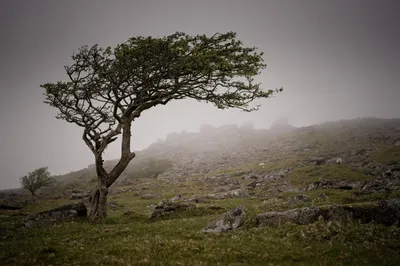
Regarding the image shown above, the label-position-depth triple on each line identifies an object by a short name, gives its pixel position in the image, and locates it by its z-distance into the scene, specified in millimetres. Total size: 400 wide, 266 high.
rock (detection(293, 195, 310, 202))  30609
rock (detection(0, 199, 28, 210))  52469
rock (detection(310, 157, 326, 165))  89188
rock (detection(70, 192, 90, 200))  68200
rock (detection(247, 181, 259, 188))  65069
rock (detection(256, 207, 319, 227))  16406
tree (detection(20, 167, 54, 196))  80562
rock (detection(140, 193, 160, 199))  60994
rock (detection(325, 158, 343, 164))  82788
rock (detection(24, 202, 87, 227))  26366
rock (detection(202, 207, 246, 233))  17703
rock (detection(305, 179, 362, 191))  44122
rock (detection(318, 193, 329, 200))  32331
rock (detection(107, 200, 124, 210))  44094
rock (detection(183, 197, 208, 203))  45688
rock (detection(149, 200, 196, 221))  28025
